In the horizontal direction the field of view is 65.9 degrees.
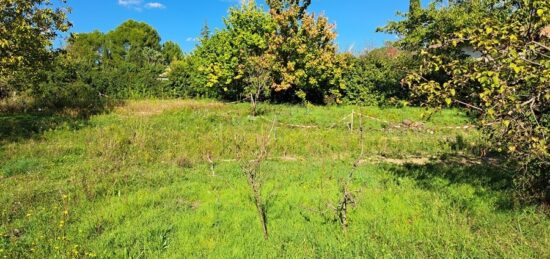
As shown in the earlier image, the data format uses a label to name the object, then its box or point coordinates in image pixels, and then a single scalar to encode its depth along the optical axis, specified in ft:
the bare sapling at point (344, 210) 17.28
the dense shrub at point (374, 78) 76.33
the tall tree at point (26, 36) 36.15
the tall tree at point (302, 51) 77.87
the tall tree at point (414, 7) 70.95
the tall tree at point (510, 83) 15.42
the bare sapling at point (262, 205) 16.89
